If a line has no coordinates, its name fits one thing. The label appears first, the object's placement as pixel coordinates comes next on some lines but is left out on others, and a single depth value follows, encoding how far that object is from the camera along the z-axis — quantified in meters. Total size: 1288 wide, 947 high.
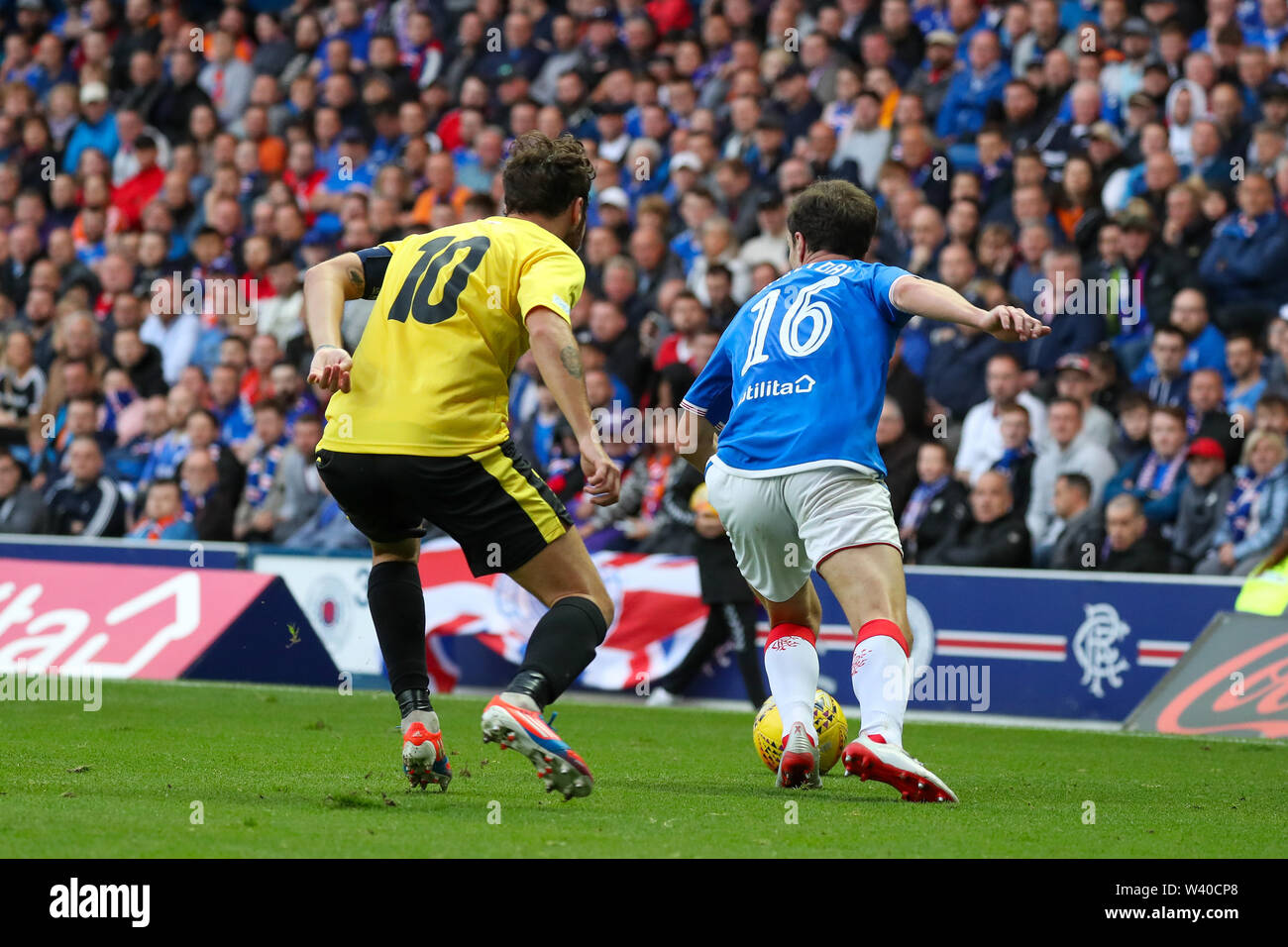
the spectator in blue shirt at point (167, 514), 15.09
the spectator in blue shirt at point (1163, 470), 11.77
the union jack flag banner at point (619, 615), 12.34
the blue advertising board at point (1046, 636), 10.84
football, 7.12
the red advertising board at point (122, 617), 12.21
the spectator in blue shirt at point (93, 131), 20.72
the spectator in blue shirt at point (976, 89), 14.88
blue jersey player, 6.23
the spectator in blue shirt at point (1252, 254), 12.54
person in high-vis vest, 10.47
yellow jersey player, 5.93
